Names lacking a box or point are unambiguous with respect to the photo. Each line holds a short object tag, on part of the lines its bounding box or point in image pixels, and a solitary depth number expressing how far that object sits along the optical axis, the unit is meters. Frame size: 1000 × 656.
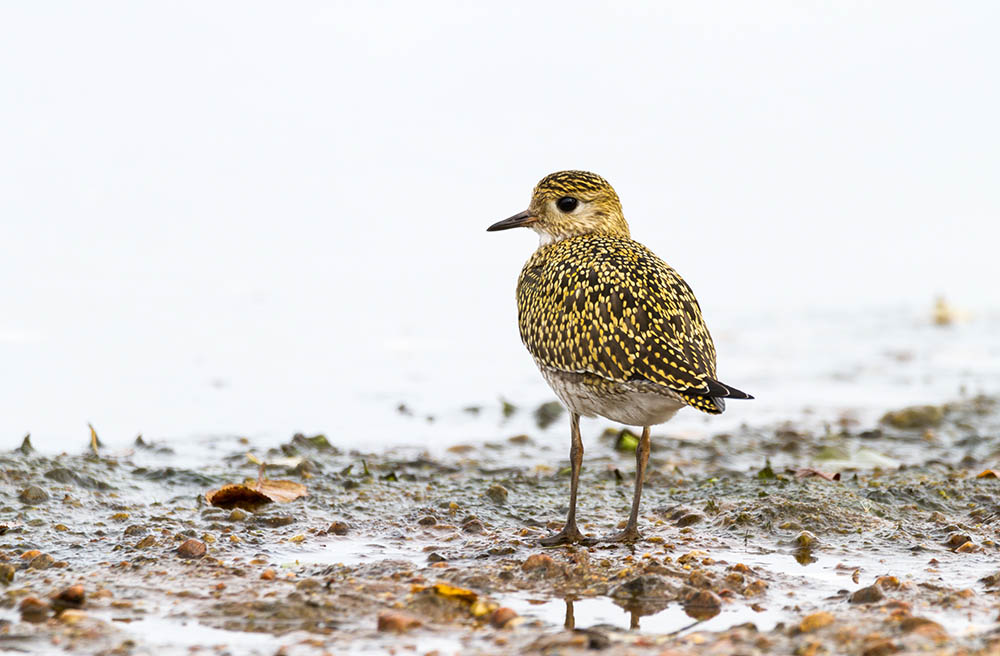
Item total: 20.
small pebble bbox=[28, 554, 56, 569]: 10.05
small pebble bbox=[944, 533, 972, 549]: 11.22
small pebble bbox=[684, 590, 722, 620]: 9.17
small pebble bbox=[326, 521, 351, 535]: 11.64
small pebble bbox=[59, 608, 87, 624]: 8.55
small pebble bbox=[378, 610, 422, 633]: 8.57
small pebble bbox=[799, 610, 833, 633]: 8.37
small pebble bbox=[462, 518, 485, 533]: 11.84
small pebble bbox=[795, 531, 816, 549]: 11.27
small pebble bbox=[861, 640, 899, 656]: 7.78
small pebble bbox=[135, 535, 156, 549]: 10.64
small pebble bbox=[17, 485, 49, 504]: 12.23
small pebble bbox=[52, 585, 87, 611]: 8.95
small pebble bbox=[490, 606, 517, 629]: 8.72
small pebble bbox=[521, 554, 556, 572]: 10.12
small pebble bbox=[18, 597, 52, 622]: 8.69
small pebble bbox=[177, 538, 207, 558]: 10.34
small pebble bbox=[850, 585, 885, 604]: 9.18
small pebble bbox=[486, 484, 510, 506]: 13.12
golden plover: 10.91
